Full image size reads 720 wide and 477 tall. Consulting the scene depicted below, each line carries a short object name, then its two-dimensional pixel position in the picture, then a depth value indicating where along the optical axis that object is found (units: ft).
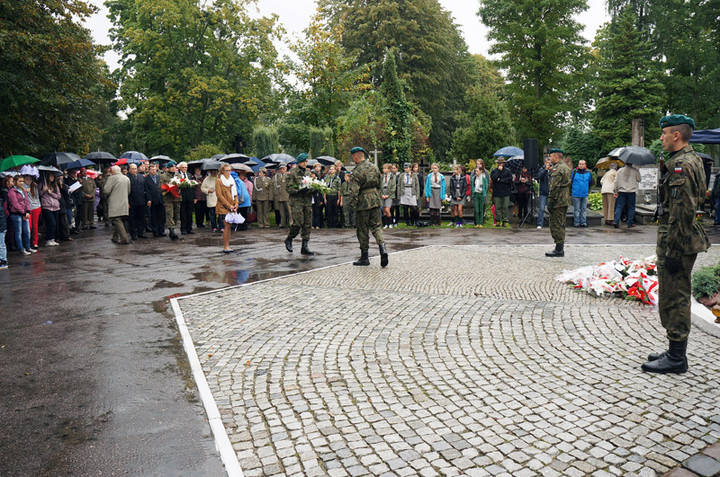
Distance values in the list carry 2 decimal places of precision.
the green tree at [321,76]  109.09
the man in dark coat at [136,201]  56.54
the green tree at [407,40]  147.72
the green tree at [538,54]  130.62
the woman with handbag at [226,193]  43.85
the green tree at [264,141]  112.16
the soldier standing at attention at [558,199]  40.09
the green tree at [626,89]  127.65
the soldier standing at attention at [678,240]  17.08
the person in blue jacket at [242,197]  64.08
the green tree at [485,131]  121.29
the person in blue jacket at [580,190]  62.44
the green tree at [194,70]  129.90
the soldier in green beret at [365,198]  36.81
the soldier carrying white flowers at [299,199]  40.91
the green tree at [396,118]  97.50
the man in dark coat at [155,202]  57.82
